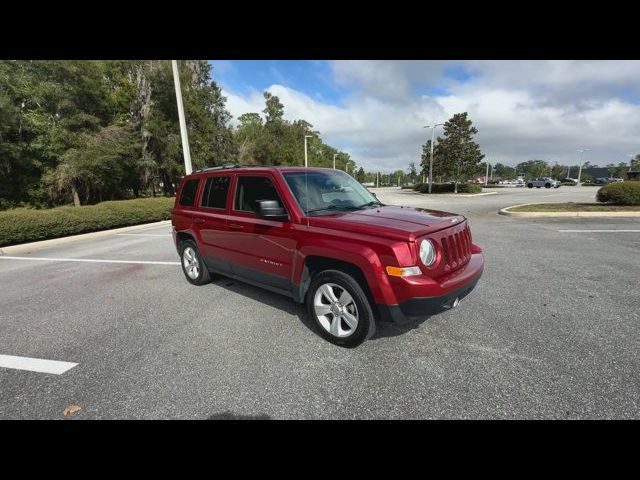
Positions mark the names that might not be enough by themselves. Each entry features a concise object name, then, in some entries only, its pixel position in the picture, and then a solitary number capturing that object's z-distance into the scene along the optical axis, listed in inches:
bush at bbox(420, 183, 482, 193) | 1353.3
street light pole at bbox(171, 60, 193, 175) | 530.9
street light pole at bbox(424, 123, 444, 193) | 1323.9
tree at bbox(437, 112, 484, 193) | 1219.9
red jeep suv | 105.2
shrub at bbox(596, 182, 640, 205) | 485.1
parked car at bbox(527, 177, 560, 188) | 1663.4
